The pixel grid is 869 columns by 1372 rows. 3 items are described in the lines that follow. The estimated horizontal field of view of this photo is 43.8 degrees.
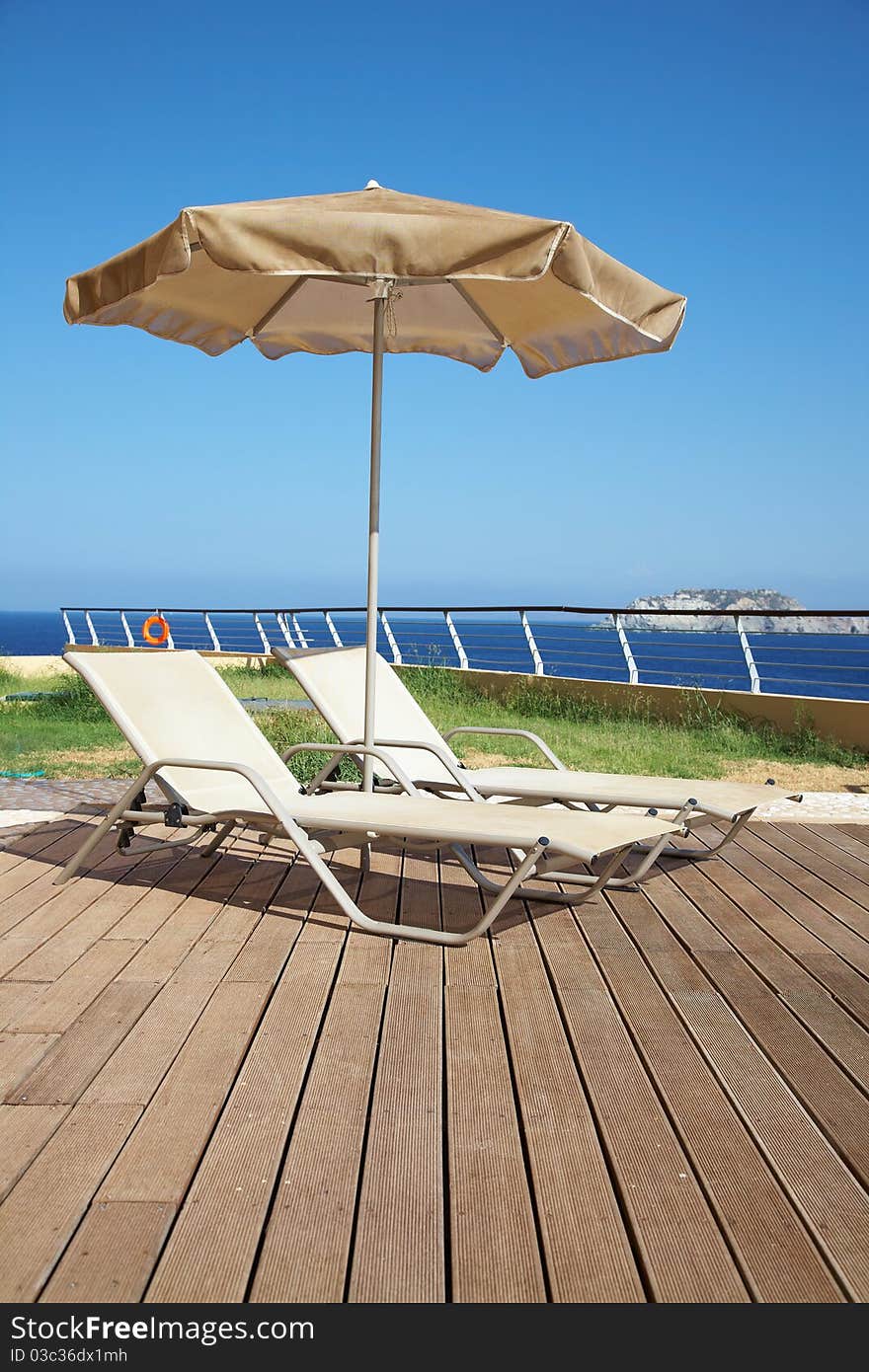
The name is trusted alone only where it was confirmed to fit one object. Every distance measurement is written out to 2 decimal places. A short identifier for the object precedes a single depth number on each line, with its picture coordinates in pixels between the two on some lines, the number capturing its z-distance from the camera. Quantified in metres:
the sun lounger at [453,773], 3.51
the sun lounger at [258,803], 2.89
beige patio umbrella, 2.96
